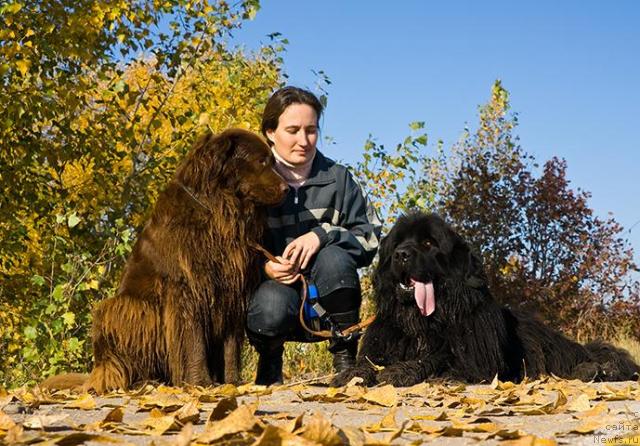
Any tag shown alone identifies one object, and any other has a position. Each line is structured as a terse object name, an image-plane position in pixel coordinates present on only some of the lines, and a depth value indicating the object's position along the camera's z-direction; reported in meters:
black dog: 5.26
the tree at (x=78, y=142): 6.85
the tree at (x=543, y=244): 10.83
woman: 5.18
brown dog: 4.78
